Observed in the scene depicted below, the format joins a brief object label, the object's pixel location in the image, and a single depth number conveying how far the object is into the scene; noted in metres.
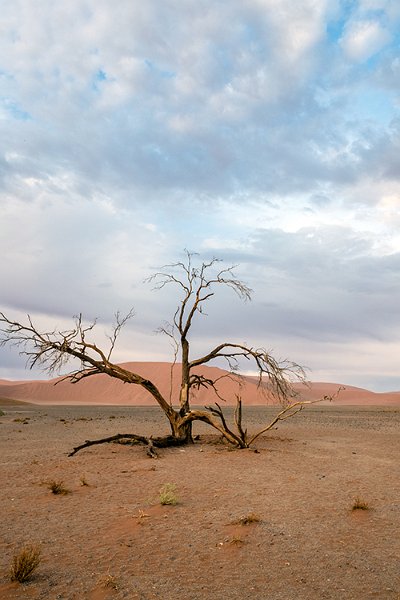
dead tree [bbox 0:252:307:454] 15.00
